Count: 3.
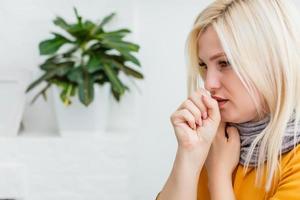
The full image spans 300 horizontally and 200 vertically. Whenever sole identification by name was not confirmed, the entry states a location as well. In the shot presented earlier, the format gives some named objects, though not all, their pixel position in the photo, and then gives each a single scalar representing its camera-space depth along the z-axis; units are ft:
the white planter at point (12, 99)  7.38
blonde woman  3.41
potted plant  6.96
